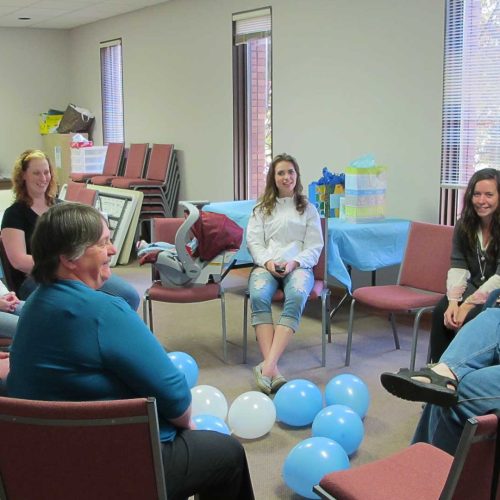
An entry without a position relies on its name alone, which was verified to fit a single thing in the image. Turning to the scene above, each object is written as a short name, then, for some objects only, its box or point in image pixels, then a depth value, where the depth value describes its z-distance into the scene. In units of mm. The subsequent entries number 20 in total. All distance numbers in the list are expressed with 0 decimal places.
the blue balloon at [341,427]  2592
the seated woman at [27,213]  3279
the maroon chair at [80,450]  1357
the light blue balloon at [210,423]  2477
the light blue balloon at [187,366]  3129
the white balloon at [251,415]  2766
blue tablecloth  4156
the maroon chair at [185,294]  3791
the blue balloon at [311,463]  2262
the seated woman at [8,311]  2883
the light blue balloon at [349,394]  2928
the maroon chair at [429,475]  1320
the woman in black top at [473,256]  3215
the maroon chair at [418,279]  3527
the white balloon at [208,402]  2773
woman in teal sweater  1521
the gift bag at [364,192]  4578
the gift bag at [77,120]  9445
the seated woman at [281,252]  3594
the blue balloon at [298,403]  2898
